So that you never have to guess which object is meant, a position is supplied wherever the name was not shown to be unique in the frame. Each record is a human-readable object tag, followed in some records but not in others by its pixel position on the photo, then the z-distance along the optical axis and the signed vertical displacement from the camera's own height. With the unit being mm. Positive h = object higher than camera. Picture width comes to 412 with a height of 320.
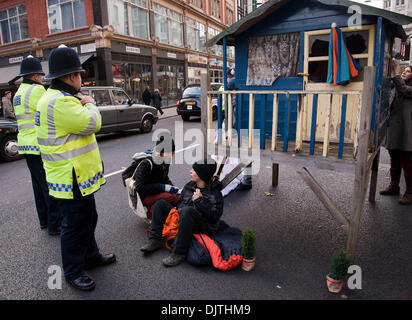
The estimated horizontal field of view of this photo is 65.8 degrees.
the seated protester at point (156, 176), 3666 -993
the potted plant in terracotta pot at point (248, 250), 3006 -1496
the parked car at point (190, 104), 15203 -638
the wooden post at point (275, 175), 5585 -1493
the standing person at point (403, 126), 4427 -536
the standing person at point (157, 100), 18031 -512
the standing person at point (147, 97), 18344 -343
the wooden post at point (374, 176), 4727 -1280
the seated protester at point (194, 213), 3219 -1249
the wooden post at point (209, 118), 3838 -334
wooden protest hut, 3346 +275
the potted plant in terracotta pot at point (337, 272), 2635 -1506
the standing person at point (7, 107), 10648 -479
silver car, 10562 -682
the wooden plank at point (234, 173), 4190 -1090
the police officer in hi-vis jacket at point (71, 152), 2574 -498
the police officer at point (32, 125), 3777 -386
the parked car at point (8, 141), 7972 -1195
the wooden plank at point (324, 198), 3082 -1092
